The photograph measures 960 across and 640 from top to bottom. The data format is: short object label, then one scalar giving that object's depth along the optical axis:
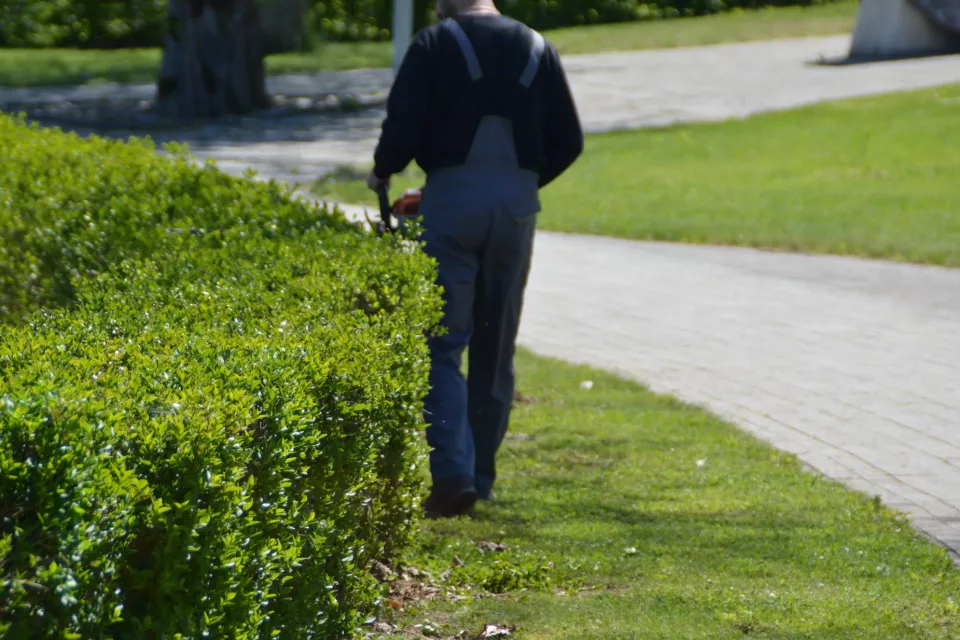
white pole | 34.28
